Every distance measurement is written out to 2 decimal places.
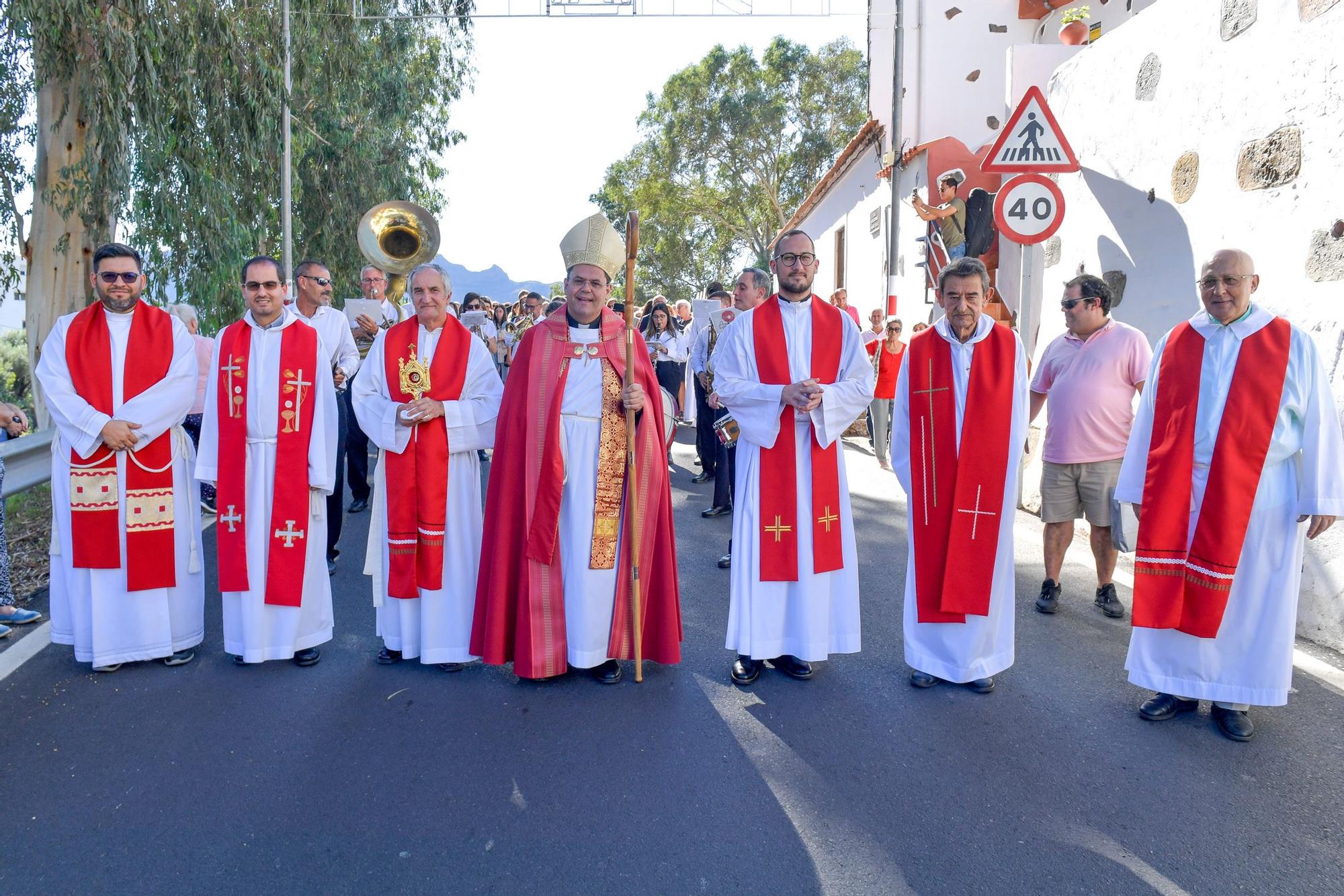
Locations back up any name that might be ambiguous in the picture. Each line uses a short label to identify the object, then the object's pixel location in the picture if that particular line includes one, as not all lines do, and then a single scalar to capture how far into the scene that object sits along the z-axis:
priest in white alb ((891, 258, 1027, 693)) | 4.42
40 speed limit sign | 7.15
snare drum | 4.96
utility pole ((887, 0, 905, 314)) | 13.54
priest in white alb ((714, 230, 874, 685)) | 4.59
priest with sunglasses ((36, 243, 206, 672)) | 4.59
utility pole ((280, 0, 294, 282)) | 15.75
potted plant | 12.32
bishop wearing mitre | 4.46
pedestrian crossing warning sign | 7.11
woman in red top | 11.05
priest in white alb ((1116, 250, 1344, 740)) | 3.91
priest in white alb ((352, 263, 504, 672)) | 4.72
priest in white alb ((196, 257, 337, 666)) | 4.72
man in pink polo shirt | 5.46
